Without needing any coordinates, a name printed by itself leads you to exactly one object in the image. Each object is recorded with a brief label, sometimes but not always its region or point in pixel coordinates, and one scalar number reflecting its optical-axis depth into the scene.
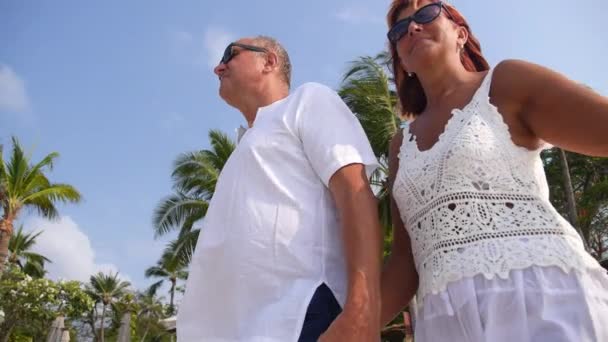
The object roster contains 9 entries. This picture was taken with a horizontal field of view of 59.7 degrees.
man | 1.30
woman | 1.30
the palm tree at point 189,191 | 17.30
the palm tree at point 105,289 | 41.88
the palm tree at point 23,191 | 14.47
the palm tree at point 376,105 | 14.84
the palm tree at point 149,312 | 40.62
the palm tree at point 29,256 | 34.41
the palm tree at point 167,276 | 41.25
